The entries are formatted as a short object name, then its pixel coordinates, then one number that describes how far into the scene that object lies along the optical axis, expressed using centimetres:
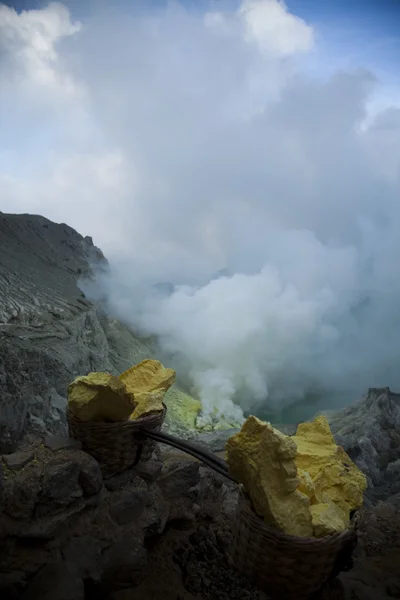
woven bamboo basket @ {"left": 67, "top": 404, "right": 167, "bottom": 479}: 231
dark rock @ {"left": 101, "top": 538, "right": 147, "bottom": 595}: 184
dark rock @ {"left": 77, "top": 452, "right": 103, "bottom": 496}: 211
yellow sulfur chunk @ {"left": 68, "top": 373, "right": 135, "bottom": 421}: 224
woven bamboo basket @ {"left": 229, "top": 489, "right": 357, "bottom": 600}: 176
